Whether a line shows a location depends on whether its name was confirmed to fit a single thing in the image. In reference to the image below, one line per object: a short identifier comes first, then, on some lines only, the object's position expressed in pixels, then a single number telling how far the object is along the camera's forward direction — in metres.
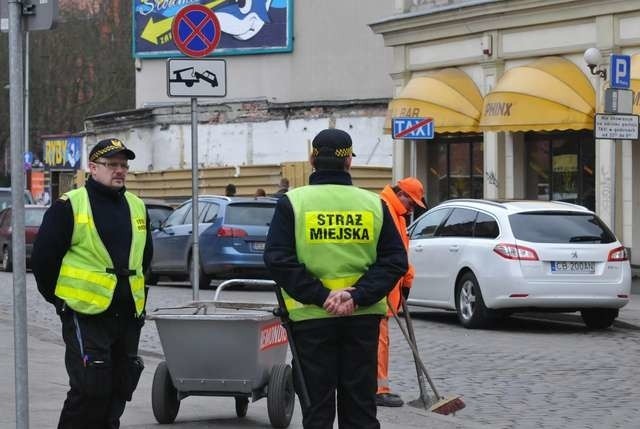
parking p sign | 19.03
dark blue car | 23.17
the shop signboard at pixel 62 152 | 52.78
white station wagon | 16.30
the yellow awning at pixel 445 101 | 29.19
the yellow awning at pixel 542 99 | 26.00
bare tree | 62.44
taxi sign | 24.98
